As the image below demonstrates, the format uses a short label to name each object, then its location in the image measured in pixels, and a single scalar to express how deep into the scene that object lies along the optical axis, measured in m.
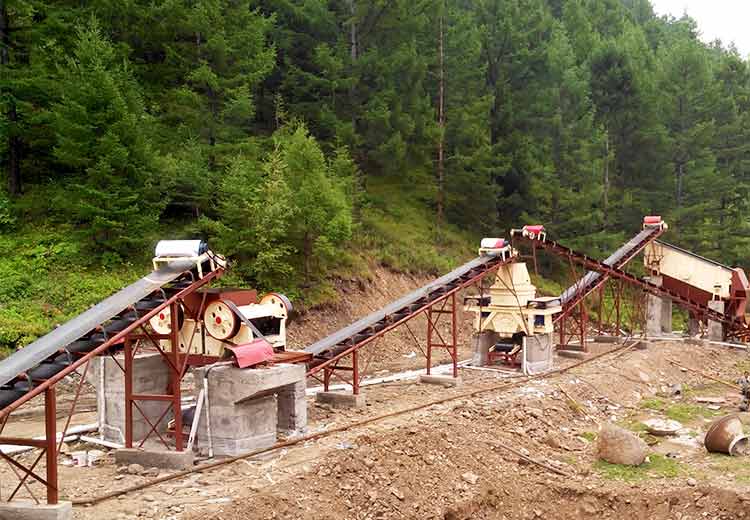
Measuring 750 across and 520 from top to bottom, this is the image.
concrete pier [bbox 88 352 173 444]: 17.02
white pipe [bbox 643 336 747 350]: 34.53
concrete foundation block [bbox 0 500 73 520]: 11.24
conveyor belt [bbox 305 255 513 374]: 20.19
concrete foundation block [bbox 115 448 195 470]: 14.78
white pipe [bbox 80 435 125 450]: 16.66
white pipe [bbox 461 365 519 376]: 25.93
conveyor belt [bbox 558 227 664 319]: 30.45
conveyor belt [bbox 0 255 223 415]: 11.40
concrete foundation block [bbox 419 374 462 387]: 23.48
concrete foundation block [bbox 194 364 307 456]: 15.45
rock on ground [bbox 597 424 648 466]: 17.91
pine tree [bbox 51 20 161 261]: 26.47
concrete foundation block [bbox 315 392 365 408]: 20.11
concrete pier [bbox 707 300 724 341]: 35.81
